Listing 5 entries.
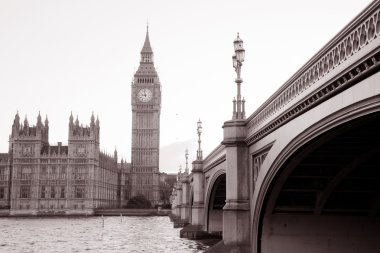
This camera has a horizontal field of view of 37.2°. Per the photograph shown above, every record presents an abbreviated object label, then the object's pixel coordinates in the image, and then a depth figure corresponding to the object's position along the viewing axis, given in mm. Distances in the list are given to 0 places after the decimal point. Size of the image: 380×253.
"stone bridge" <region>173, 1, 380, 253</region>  9930
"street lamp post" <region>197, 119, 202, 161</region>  41469
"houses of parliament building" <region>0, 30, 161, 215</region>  130750
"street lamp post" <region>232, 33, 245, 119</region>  20344
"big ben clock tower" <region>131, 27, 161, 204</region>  156125
